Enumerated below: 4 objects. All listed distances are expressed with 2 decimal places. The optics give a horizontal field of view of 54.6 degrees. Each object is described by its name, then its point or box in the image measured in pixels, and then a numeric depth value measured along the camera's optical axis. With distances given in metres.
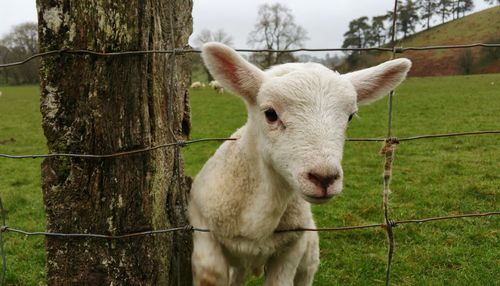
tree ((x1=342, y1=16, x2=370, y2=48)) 40.94
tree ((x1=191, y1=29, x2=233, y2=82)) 44.32
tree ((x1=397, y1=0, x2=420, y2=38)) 42.39
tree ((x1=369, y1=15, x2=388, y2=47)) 37.67
